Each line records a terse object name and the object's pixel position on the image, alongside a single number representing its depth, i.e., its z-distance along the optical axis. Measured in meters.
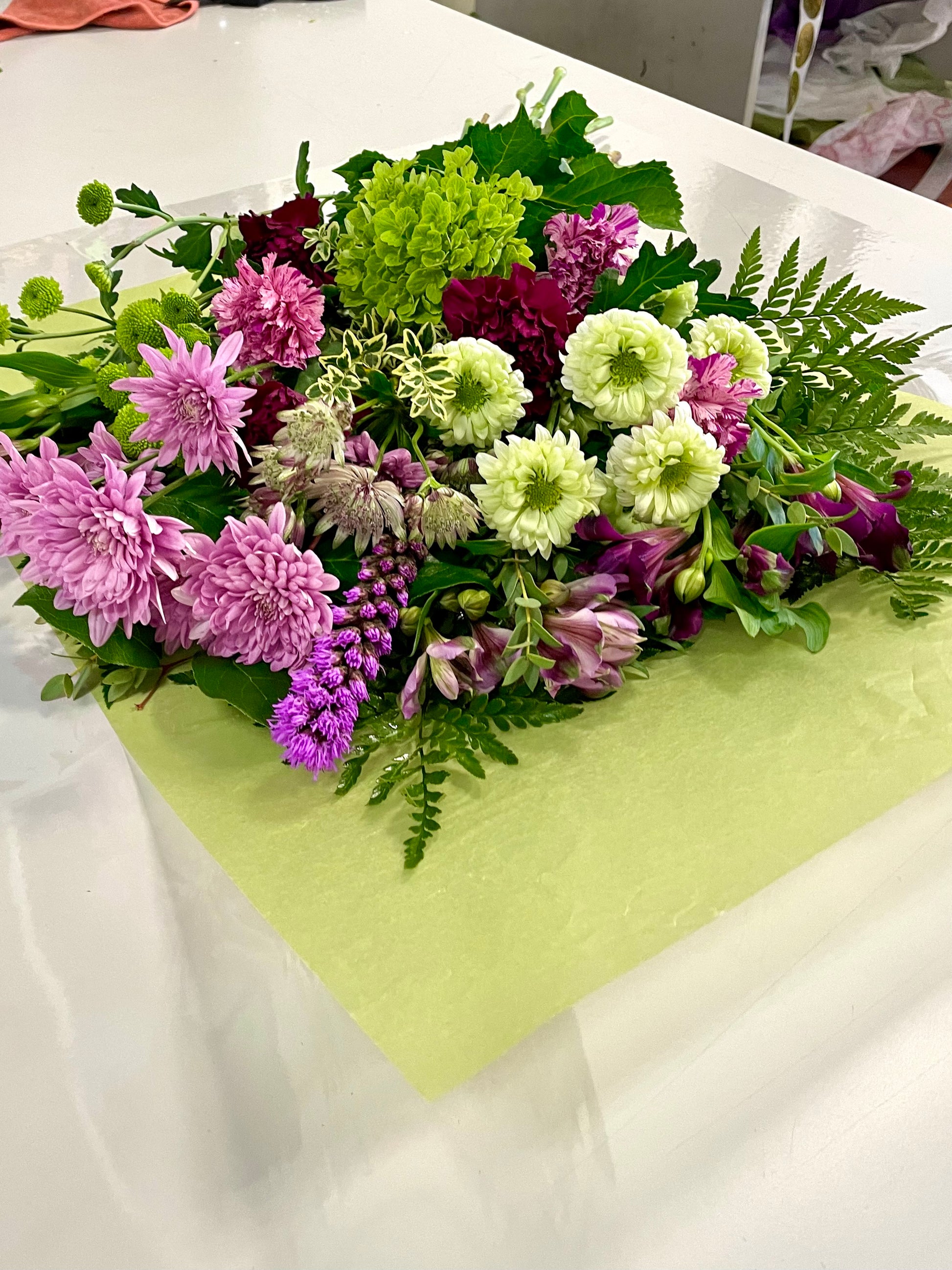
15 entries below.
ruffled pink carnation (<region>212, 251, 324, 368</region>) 0.58
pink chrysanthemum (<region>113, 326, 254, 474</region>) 0.50
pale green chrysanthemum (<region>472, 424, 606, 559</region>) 0.53
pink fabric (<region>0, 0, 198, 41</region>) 1.64
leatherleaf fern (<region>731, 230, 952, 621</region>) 0.64
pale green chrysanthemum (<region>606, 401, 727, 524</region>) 0.54
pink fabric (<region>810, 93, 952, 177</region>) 2.11
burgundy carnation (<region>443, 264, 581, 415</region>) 0.56
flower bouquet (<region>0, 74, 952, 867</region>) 0.51
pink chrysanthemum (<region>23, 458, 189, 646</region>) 0.50
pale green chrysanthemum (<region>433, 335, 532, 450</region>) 0.54
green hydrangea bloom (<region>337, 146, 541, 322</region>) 0.56
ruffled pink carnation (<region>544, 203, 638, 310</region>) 0.62
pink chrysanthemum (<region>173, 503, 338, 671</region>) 0.50
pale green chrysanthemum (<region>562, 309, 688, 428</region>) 0.53
